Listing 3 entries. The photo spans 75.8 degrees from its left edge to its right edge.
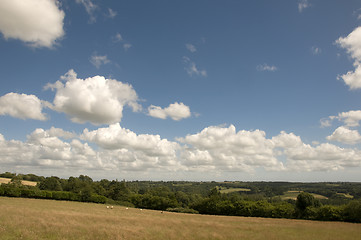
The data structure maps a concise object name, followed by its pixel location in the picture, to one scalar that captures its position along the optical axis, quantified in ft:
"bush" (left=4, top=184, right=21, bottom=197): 217.36
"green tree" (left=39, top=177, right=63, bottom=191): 355.36
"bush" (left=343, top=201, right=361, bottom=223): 176.86
